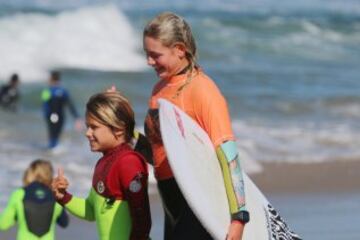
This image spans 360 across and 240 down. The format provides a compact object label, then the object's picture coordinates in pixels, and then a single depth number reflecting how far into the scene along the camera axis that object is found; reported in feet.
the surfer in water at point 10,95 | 113.09
